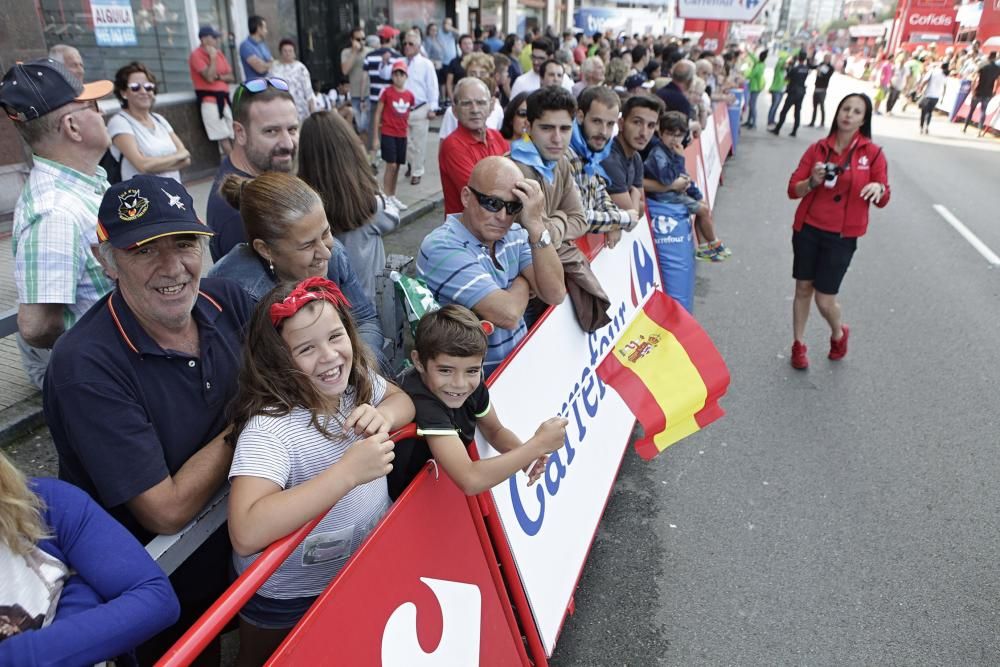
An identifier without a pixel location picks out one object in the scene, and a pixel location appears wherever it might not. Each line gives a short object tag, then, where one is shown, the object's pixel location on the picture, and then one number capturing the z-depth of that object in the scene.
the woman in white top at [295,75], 9.15
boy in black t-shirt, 1.98
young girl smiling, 1.55
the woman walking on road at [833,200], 4.77
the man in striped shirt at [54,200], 2.36
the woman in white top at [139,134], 4.63
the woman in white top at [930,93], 17.59
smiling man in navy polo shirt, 1.59
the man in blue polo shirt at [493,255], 2.63
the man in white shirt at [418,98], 9.16
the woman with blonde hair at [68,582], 1.25
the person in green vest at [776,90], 18.02
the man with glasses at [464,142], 4.59
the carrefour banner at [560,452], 2.48
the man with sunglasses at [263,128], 2.85
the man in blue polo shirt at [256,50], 9.04
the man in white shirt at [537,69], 8.56
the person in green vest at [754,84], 19.03
